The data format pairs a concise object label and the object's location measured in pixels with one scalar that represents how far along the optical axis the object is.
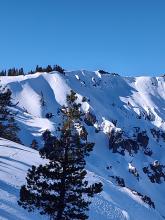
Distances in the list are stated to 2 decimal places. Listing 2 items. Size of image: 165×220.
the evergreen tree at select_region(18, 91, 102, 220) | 27.95
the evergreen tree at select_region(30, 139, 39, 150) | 109.93
